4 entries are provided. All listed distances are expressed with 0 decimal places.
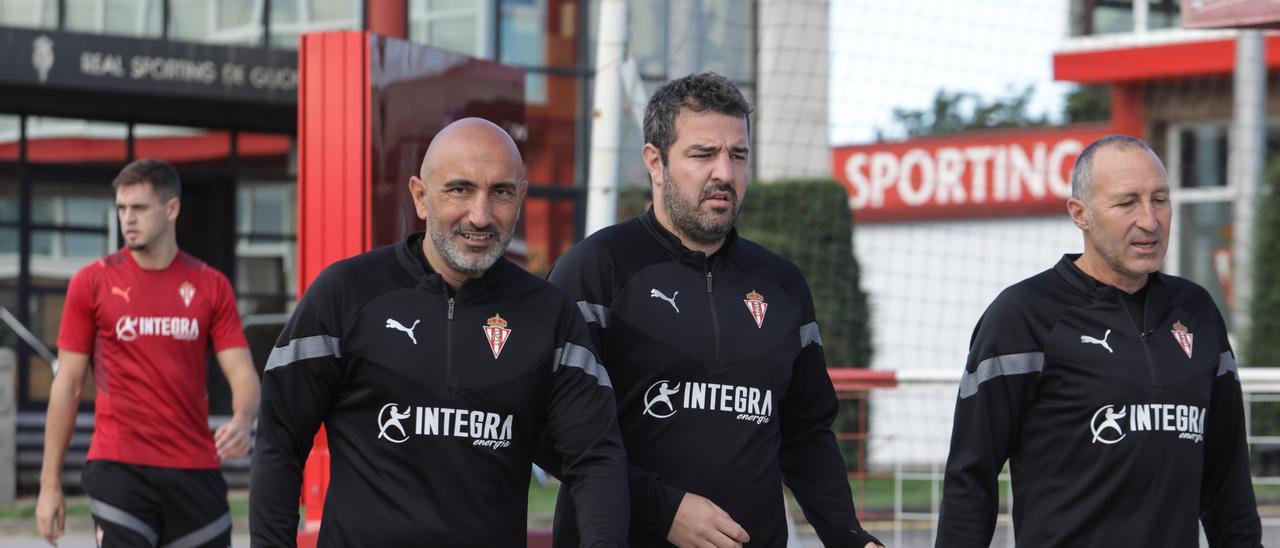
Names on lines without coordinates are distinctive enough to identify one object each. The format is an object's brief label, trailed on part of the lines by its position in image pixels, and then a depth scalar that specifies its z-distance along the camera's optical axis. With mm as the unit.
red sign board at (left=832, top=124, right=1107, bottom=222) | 26406
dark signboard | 17297
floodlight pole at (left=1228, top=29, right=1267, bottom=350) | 16188
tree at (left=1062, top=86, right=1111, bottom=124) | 48094
